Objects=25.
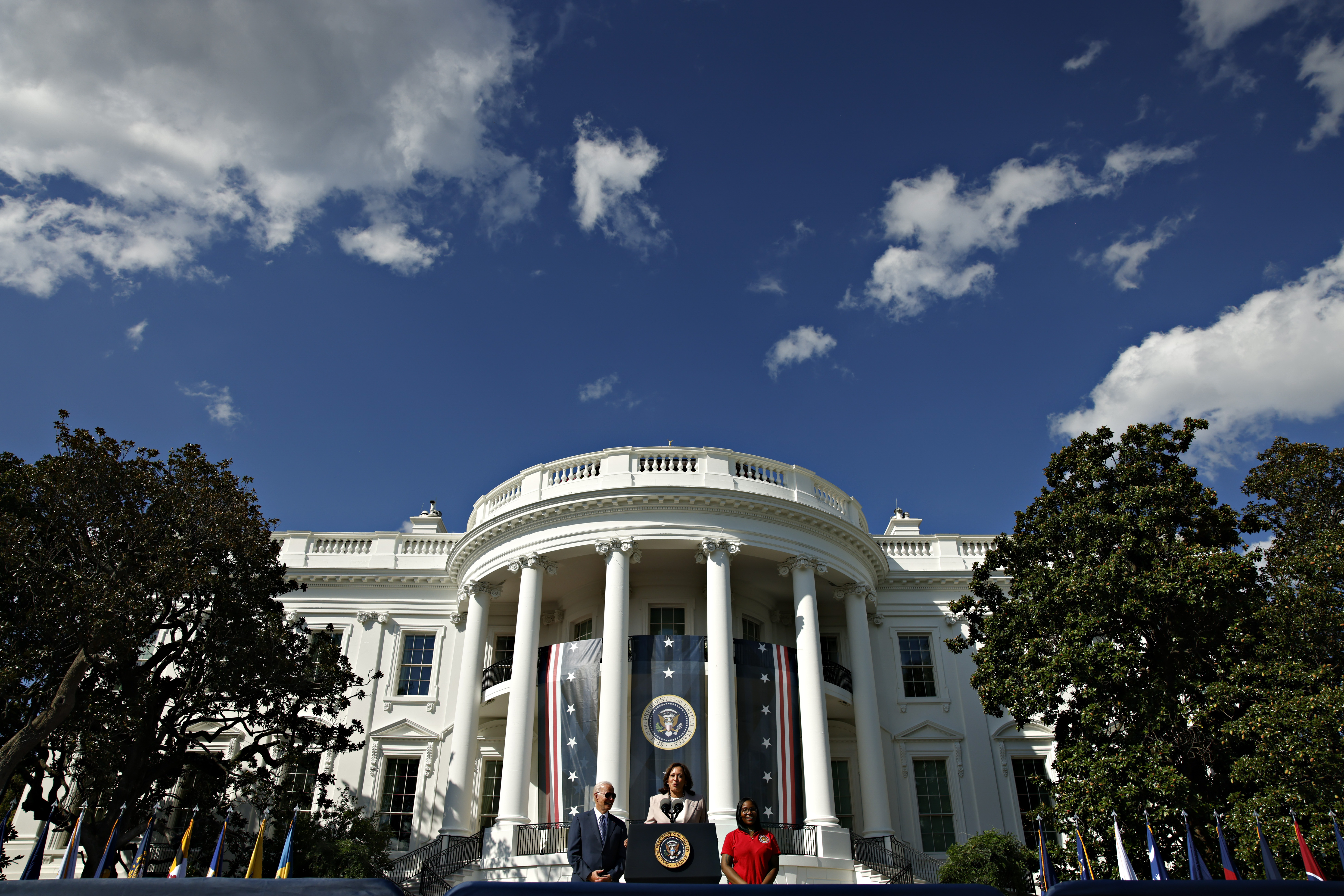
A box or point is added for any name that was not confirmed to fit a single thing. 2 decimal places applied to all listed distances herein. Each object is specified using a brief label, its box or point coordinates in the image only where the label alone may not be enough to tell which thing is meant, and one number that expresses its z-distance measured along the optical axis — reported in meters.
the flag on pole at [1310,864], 11.15
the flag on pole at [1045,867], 14.31
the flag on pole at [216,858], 13.37
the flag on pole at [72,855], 11.74
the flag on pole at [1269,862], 11.48
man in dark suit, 7.82
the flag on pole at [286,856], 12.51
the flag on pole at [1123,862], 12.22
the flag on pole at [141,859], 13.32
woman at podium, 7.90
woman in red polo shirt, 7.32
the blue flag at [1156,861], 12.27
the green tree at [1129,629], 14.55
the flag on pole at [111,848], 13.53
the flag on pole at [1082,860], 12.39
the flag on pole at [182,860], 13.40
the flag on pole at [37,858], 11.43
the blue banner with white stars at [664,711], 20.03
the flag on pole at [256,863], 12.91
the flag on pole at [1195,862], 12.25
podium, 6.53
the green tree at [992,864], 18.03
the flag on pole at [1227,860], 12.13
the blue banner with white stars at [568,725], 20.09
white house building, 20.95
